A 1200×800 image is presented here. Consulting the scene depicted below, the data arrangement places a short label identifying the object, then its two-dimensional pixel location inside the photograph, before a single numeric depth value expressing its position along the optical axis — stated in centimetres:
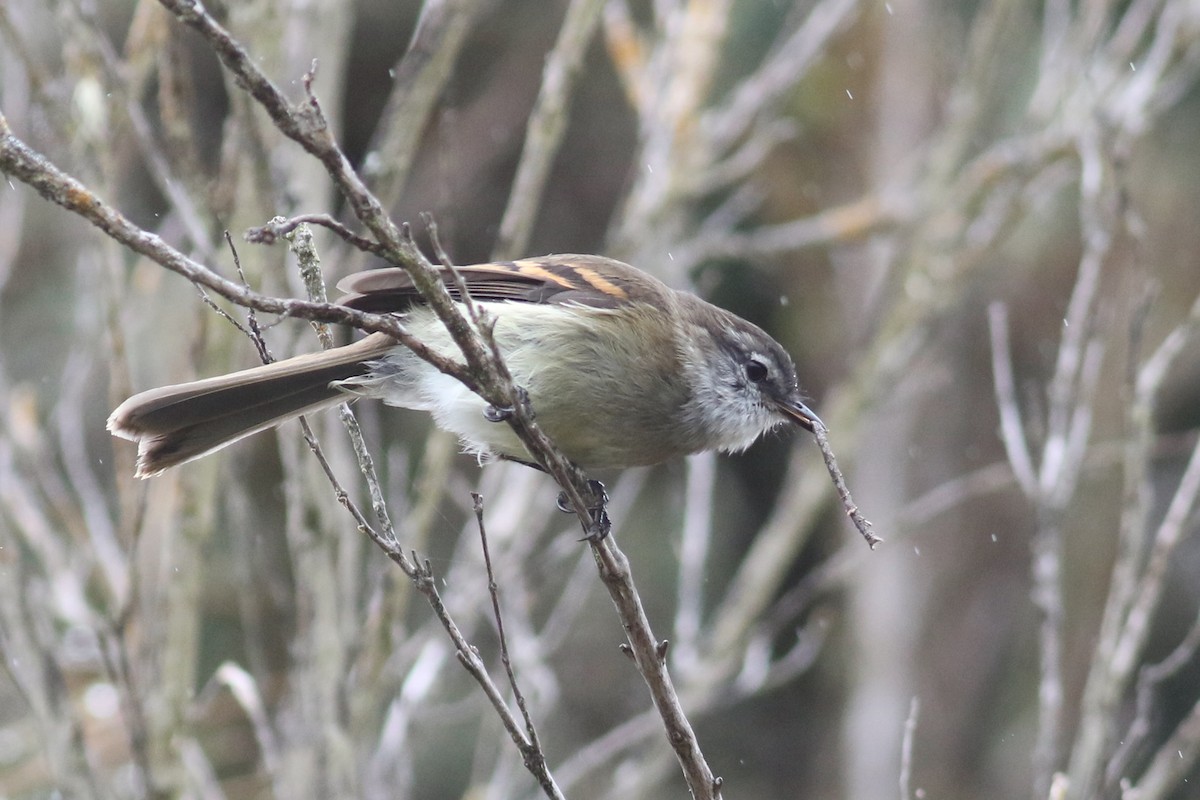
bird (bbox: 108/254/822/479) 713
